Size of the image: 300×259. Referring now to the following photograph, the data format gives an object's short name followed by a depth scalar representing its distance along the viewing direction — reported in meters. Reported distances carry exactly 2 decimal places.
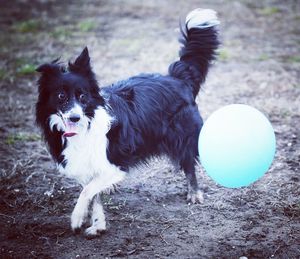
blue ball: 3.56
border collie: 3.57
